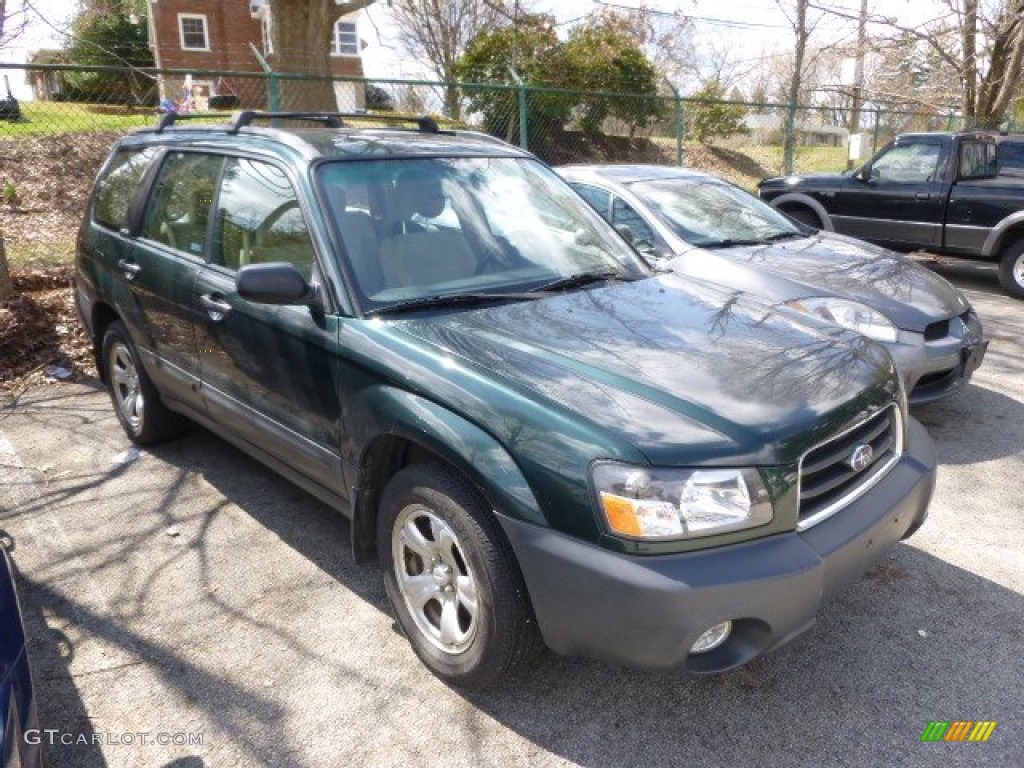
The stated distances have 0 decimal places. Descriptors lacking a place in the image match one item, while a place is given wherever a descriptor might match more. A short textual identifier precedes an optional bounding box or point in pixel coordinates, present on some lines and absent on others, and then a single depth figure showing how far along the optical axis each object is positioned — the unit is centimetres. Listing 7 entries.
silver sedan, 471
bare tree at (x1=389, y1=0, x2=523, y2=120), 2689
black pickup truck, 856
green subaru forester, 218
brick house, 3300
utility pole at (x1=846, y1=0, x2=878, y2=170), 1533
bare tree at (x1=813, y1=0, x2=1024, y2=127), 1410
